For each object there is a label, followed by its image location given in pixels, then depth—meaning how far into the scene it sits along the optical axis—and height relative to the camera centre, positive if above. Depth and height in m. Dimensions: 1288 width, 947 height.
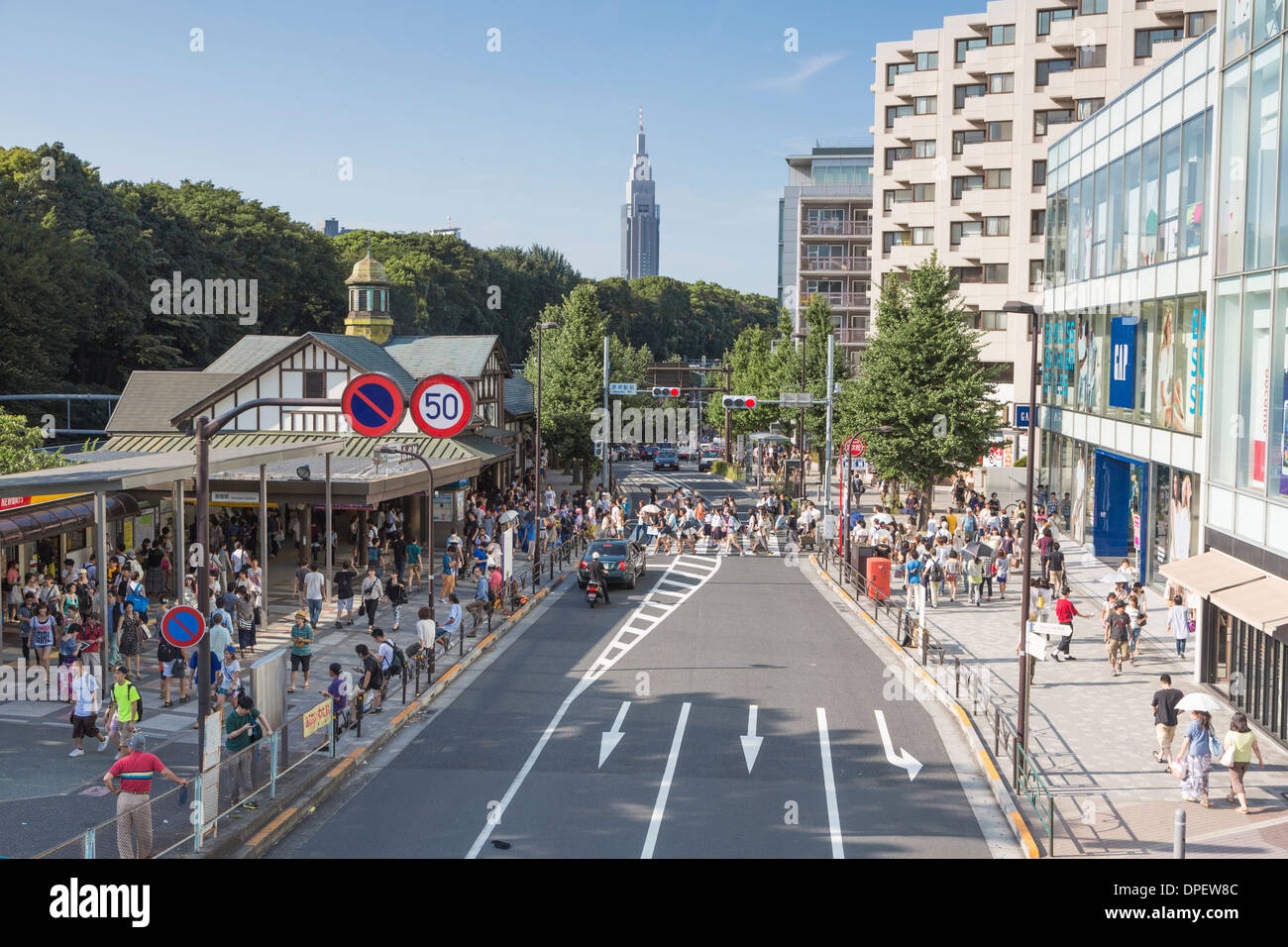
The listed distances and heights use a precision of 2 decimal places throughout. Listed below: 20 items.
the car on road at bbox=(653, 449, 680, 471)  76.75 -3.93
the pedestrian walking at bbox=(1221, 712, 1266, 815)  15.08 -4.62
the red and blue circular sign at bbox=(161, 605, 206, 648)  13.84 -2.78
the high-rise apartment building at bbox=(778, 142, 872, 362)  94.44 +14.23
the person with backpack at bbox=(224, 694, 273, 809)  14.79 -4.28
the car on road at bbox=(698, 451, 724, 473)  77.56 -3.97
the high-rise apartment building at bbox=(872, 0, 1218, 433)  58.53 +16.24
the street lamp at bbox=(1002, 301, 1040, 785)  16.38 -2.23
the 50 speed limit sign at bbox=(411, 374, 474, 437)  16.66 -0.03
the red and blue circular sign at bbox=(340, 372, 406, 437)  13.16 -0.01
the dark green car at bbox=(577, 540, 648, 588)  32.16 -4.51
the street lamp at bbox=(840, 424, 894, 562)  36.16 -1.43
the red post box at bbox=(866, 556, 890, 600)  31.17 -4.70
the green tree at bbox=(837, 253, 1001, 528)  41.53 +0.45
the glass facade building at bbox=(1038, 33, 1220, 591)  27.61 +2.69
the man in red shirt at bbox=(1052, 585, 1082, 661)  23.59 -4.40
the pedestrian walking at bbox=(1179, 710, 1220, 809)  15.14 -4.74
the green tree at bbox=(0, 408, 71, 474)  26.75 -1.16
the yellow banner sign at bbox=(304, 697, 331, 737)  16.22 -4.61
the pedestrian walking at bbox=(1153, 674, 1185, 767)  16.88 -4.67
